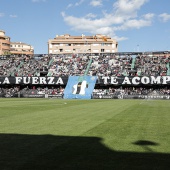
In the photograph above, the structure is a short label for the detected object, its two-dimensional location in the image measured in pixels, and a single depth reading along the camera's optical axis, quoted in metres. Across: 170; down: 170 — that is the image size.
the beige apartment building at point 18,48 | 192.88
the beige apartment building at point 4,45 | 165.06
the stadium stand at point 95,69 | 76.69
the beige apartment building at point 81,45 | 168.12
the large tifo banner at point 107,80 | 73.50
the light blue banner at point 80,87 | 75.31
